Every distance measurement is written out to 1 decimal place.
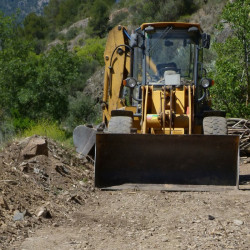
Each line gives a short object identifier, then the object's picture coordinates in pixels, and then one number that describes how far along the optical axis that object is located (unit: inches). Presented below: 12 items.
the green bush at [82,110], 1190.9
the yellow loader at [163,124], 346.3
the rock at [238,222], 235.2
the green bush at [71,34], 2952.8
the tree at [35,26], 3282.5
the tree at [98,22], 2650.1
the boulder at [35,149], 380.8
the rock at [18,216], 237.8
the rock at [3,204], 250.4
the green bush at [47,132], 571.8
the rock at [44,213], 250.4
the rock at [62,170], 370.3
